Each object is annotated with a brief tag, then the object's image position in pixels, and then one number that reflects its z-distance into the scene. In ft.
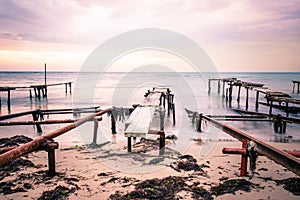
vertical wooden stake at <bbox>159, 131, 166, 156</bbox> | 19.12
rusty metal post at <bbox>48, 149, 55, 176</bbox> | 14.26
